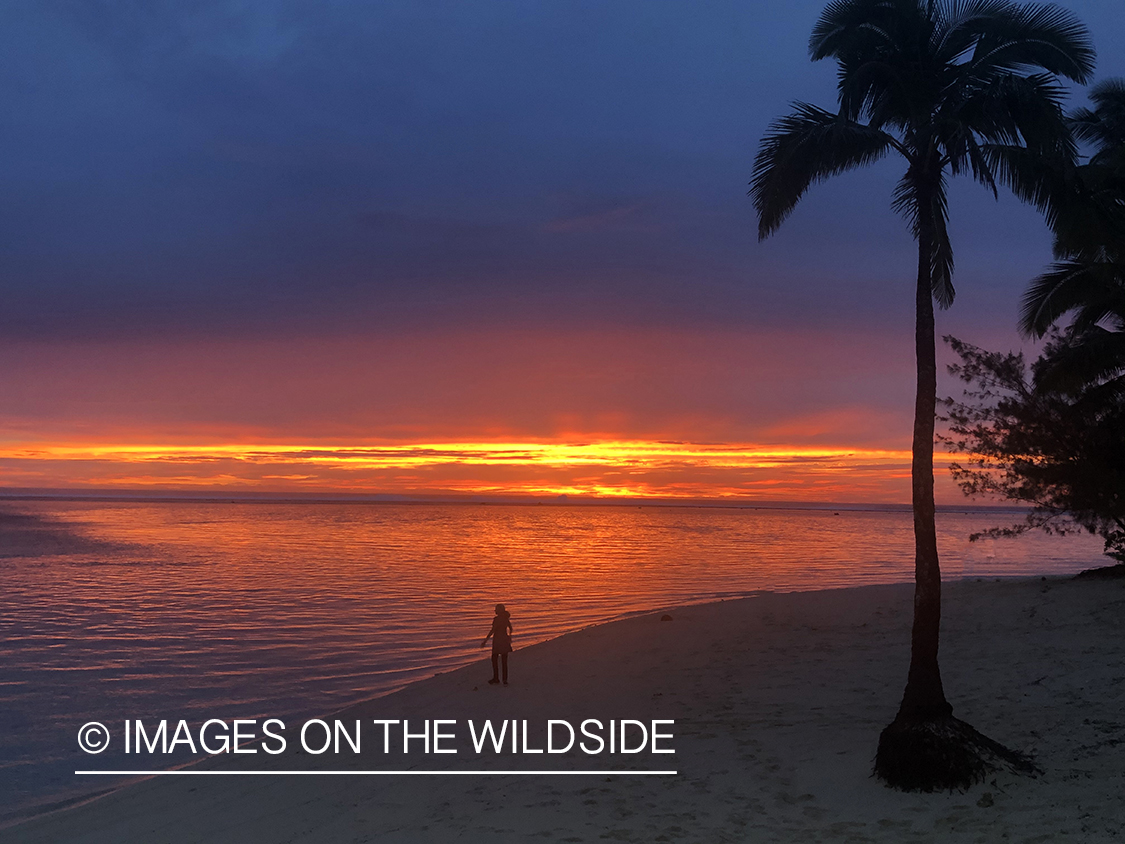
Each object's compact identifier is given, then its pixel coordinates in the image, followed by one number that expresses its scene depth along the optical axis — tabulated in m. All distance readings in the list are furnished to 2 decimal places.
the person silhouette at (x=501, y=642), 17.06
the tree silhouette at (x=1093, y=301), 17.06
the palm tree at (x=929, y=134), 9.94
